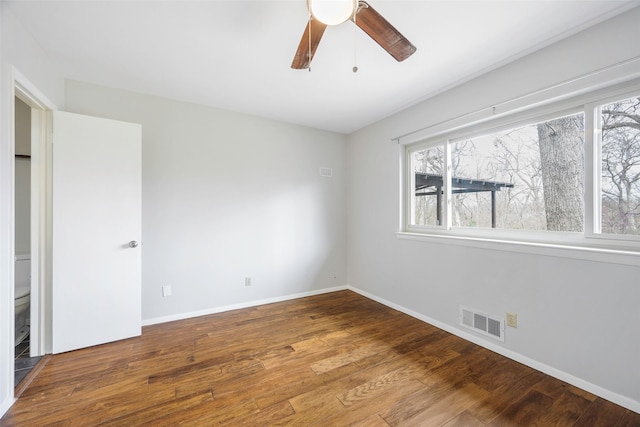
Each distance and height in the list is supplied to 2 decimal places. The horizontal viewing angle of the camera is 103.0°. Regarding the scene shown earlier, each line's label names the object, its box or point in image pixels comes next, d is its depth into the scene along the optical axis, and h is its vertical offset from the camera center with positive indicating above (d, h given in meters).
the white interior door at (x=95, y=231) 2.14 -0.13
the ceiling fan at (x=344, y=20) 1.17 +0.97
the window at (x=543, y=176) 1.68 +0.31
